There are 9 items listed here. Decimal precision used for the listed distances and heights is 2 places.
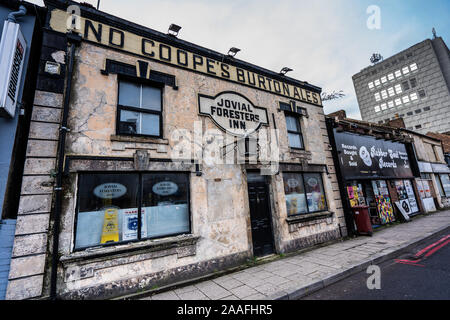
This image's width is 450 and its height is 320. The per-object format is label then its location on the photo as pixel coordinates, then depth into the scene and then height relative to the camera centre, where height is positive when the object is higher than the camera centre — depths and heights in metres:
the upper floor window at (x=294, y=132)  8.07 +2.70
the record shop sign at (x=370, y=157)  9.21 +1.78
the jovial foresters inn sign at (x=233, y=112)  6.22 +3.02
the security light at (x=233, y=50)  6.95 +5.42
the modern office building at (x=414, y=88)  38.16 +22.35
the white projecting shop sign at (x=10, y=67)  3.55 +2.92
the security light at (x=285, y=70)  8.33 +5.46
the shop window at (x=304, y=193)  7.20 +0.05
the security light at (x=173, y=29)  5.92 +5.44
